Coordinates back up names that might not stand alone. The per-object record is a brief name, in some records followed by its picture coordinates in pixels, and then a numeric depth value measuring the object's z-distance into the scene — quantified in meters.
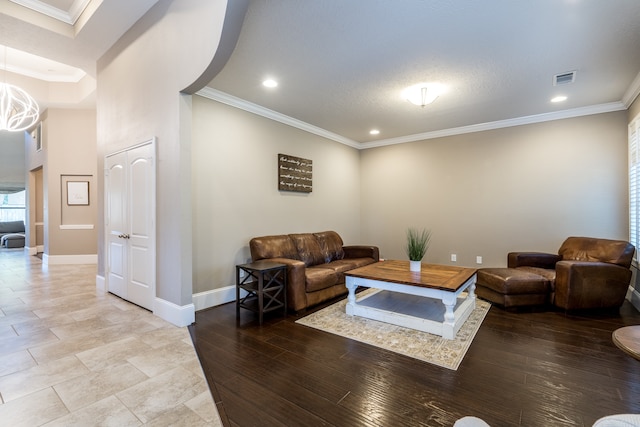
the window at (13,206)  12.21
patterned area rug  2.50
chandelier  4.77
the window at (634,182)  3.77
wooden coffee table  2.89
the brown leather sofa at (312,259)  3.58
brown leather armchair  3.41
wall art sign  4.89
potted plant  3.64
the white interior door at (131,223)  3.49
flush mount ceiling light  3.70
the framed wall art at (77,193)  6.99
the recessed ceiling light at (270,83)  3.63
